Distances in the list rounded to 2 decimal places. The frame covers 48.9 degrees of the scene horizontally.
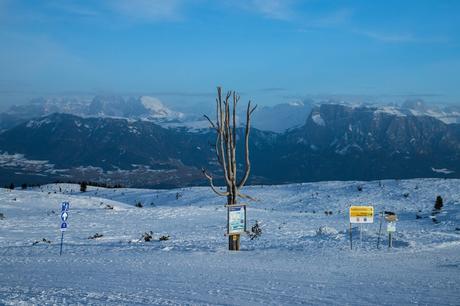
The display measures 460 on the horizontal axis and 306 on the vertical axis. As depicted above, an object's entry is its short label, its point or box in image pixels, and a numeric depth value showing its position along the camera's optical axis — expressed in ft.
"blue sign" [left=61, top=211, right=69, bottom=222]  61.11
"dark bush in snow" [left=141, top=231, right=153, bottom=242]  72.75
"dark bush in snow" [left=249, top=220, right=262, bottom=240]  74.34
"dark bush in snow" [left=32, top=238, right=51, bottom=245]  71.42
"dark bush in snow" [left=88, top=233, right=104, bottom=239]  76.90
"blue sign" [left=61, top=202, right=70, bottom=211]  61.21
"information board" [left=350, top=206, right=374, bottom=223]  57.77
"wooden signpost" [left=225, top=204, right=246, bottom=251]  57.26
